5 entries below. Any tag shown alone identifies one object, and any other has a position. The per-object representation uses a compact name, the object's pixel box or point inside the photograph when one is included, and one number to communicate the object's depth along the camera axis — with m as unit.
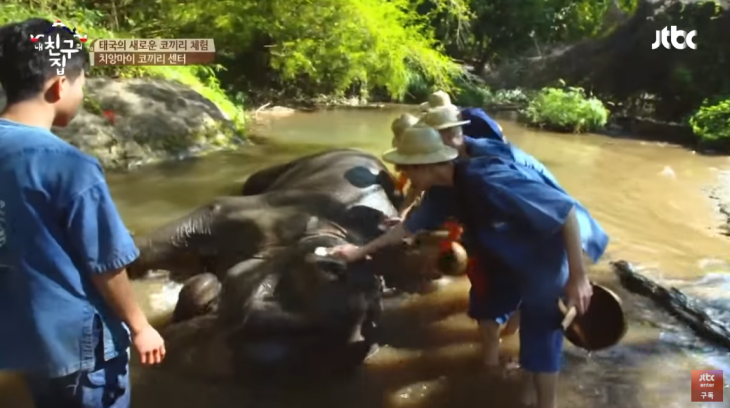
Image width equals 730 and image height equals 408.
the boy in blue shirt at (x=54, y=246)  2.18
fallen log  4.88
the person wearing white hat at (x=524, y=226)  3.29
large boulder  9.63
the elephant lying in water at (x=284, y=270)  4.05
